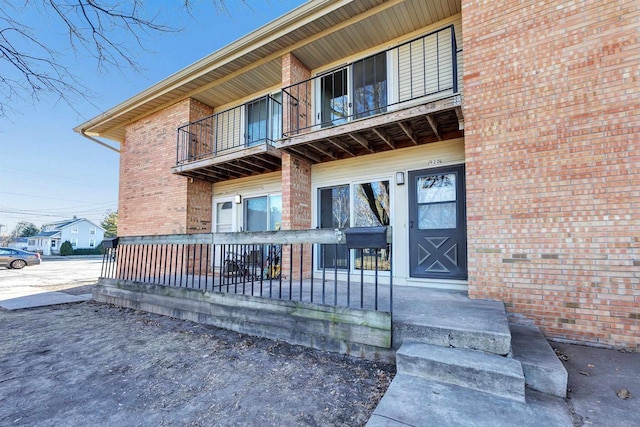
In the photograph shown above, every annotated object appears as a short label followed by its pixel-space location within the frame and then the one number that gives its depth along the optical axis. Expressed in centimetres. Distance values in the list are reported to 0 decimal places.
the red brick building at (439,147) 321
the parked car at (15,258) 1580
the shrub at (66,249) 3010
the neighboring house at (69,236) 3916
